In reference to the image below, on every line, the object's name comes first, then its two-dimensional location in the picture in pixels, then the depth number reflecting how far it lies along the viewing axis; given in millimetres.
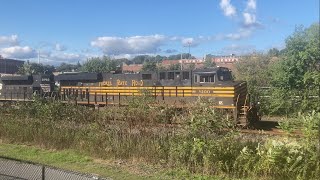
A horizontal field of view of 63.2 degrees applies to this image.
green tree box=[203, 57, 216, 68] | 56658
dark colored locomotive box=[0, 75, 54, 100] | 18811
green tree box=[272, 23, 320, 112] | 16040
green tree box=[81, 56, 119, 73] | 56572
